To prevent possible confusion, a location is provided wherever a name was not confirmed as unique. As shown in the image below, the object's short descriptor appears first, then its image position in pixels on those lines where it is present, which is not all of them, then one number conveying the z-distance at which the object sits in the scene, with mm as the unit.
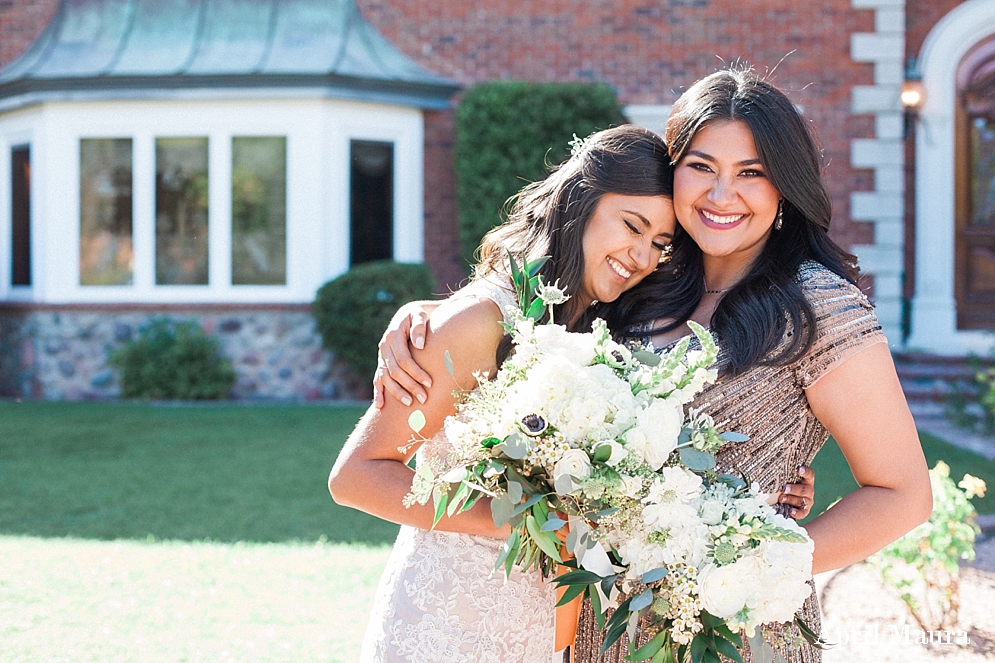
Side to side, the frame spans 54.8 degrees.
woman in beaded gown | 1974
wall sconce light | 11617
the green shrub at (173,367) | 10758
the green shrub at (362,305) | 10531
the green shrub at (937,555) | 4172
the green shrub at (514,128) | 11047
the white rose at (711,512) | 1726
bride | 2072
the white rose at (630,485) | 1689
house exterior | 11211
